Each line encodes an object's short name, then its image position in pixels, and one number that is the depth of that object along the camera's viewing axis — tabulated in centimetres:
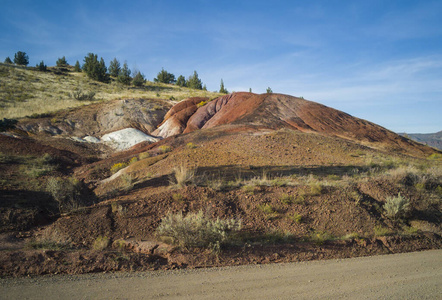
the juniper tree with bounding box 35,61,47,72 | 5540
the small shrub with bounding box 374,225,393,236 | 878
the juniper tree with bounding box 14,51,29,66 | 6197
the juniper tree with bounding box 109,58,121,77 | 6406
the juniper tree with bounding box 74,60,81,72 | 6578
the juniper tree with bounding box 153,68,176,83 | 7430
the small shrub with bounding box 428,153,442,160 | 2133
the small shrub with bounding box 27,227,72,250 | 755
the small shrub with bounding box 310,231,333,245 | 800
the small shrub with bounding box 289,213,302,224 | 916
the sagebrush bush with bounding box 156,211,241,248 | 741
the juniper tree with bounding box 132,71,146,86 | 5647
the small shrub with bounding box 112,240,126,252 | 777
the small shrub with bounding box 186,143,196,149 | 1707
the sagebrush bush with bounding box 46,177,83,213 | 1093
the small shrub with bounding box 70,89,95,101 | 4014
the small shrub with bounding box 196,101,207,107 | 3534
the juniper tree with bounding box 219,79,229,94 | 6435
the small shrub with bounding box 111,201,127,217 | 963
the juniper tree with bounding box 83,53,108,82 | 5616
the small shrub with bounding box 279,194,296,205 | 996
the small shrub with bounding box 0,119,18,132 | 1394
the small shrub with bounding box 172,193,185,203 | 1002
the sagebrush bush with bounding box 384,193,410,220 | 959
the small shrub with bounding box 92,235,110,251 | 771
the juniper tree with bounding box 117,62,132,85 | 5575
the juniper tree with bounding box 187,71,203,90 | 6888
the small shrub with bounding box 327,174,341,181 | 1223
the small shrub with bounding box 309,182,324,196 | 1037
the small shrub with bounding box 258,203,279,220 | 930
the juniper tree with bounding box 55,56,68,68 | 7331
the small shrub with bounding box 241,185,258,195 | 1047
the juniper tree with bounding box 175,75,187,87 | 7256
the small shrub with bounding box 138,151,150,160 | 1803
